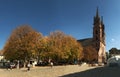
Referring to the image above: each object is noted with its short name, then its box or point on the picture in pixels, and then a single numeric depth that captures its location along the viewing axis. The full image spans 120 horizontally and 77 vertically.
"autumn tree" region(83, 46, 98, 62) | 49.20
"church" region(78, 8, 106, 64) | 56.26
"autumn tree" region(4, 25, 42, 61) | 28.40
